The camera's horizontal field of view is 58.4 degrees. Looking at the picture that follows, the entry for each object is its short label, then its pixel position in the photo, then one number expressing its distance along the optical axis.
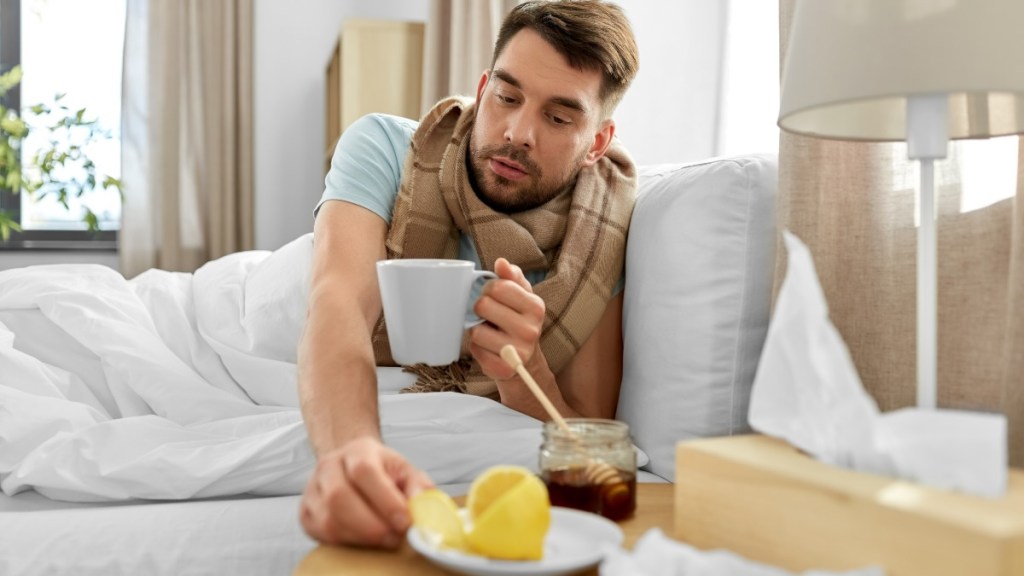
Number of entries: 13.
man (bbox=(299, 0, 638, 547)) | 1.35
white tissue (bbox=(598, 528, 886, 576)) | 0.59
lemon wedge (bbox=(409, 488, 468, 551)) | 0.67
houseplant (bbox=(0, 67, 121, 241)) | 3.71
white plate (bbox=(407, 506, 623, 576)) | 0.64
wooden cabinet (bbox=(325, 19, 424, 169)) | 3.41
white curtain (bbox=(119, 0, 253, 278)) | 3.99
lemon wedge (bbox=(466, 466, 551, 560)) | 0.64
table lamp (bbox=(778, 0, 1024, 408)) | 0.68
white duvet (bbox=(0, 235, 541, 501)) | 1.09
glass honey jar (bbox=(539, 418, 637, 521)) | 0.82
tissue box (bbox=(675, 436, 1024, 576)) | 0.54
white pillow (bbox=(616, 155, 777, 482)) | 1.17
